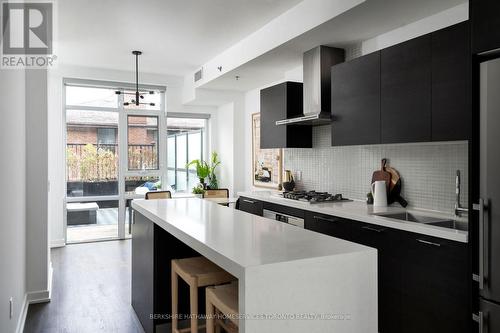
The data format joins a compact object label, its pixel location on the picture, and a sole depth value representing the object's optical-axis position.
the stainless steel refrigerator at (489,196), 2.02
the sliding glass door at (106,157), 6.40
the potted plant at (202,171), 7.13
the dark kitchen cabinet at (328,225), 3.21
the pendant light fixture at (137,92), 5.46
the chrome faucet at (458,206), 2.86
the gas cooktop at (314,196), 3.99
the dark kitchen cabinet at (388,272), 2.75
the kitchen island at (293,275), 1.40
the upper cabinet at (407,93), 2.59
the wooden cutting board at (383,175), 3.64
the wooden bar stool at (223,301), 1.79
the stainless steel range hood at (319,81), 4.02
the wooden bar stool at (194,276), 2.23
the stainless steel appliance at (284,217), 3.82
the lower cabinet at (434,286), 2.30
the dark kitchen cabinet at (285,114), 4.62
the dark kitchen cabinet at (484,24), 2.02
